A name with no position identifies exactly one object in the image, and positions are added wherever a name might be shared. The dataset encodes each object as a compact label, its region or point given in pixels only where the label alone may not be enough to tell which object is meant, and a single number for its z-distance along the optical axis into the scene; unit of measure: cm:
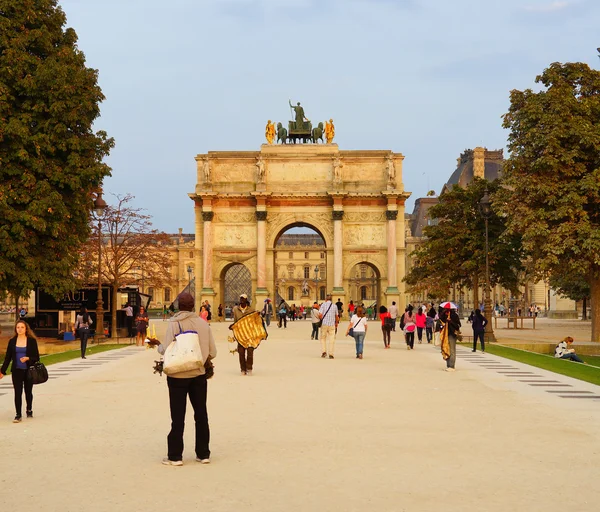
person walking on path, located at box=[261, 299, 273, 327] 5414
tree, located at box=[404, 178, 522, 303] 4178
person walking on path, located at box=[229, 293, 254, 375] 1984
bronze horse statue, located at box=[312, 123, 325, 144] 7056
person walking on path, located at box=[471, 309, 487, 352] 2824
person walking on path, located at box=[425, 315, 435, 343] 3647
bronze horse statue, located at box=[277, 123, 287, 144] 7056
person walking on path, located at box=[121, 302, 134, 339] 3865
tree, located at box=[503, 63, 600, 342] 3434
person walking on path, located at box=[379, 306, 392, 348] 3084
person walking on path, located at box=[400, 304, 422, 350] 3072
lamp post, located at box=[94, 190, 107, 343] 3609
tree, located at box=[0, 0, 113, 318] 2806
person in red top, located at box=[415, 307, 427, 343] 3403
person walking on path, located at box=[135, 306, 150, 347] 3281
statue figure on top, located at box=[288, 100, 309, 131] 7138
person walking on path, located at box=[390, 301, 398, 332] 3955
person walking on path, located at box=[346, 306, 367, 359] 2553
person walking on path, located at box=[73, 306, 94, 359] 2518
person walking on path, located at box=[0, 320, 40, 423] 1277
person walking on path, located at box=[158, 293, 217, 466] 919
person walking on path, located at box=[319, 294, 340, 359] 2528
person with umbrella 2144
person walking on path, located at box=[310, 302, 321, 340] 3597
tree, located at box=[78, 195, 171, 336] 5028
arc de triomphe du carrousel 6750
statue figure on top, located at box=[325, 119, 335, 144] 7044
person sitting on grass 2658
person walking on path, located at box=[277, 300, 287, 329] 5139
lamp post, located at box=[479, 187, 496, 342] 3572
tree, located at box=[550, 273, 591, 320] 6474
